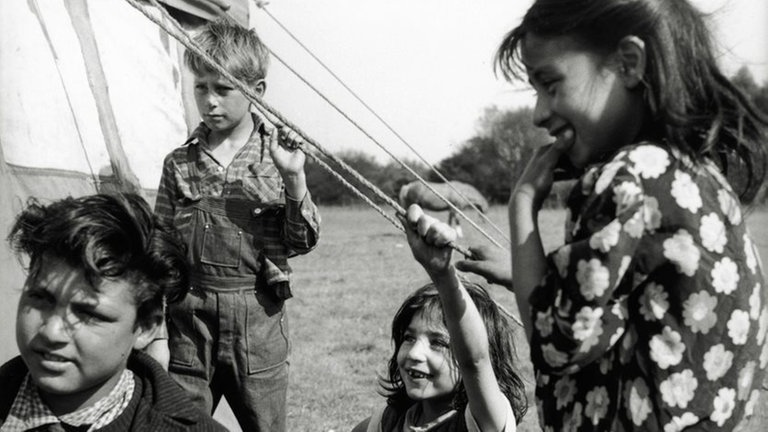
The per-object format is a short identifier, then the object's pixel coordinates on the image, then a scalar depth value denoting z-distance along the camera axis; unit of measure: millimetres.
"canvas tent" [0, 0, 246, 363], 3143
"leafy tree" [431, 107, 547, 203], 42312
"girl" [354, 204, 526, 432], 2023
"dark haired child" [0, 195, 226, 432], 1874
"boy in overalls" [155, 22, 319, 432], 2904
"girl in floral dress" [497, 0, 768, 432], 1483
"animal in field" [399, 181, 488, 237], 20564
